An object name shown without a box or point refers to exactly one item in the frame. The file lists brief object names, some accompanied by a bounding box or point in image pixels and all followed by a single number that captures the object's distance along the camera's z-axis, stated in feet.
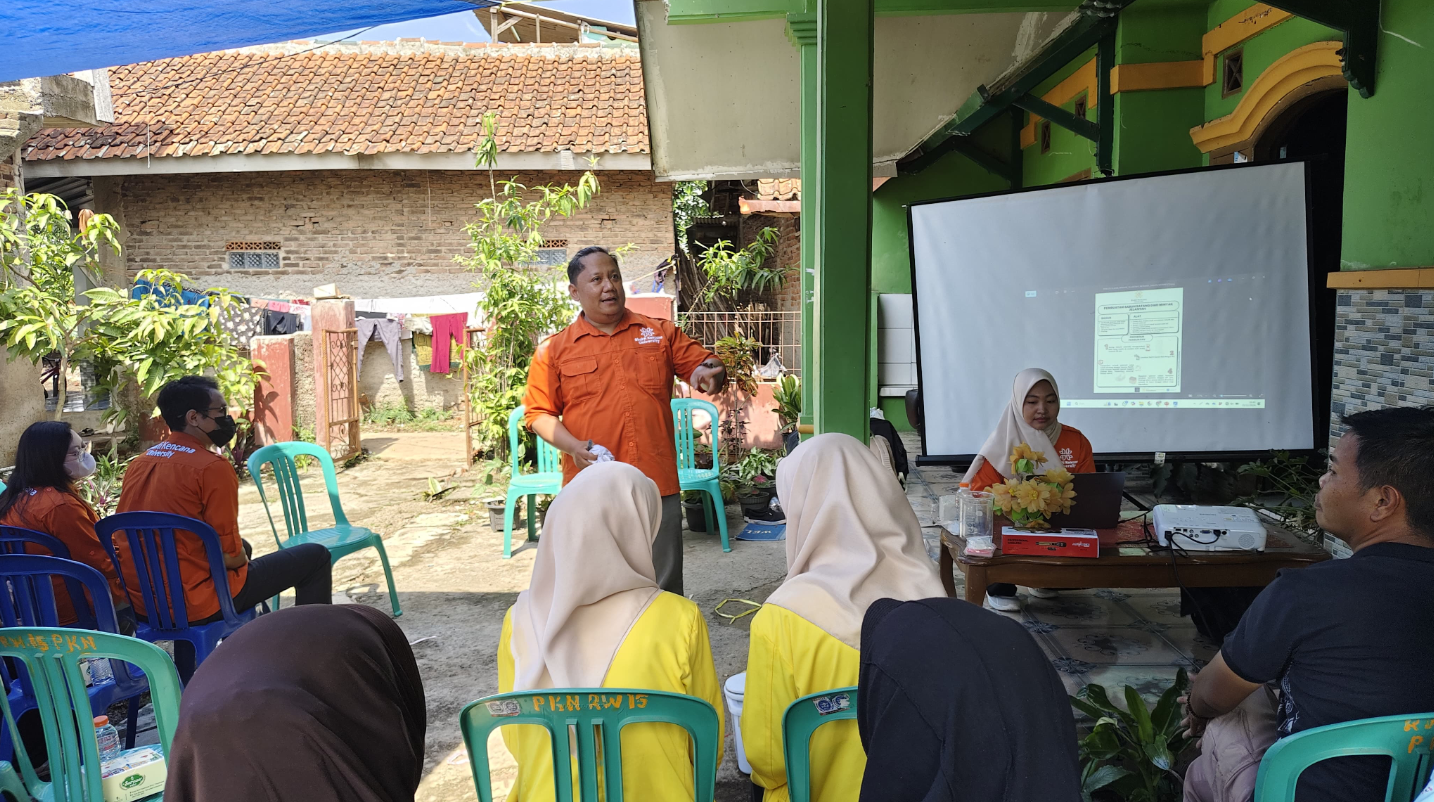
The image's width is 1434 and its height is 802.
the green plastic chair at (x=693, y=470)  19.24
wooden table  10.36
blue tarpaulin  10.75
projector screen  16.46
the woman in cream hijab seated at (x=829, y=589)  6.45
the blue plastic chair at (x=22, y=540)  10.17
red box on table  10.55
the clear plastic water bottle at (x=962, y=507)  11.48
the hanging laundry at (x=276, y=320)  35.86
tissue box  6.89
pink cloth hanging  36.40
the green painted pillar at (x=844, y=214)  10.68
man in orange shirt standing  12.20
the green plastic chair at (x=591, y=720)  5.58
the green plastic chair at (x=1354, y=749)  5.32
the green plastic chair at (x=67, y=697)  6.69
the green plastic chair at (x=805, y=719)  5.79
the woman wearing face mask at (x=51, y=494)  10.55
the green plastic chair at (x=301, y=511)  14.58
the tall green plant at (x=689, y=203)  49.14
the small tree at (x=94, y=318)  19.03
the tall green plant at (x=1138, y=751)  8.41
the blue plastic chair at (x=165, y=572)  10.81
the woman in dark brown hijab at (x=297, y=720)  4.68
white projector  10.45
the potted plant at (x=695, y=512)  20.70
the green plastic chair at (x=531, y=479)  18.95
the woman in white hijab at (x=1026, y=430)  13.23
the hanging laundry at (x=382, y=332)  35.91
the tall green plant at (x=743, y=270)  34.63
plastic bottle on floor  8.64
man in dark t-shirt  5.58
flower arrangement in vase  10.83
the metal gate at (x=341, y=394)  29.94
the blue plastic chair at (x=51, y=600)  9.41
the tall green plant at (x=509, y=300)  24.17
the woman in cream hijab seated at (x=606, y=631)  6.00
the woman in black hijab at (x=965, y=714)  4.31
